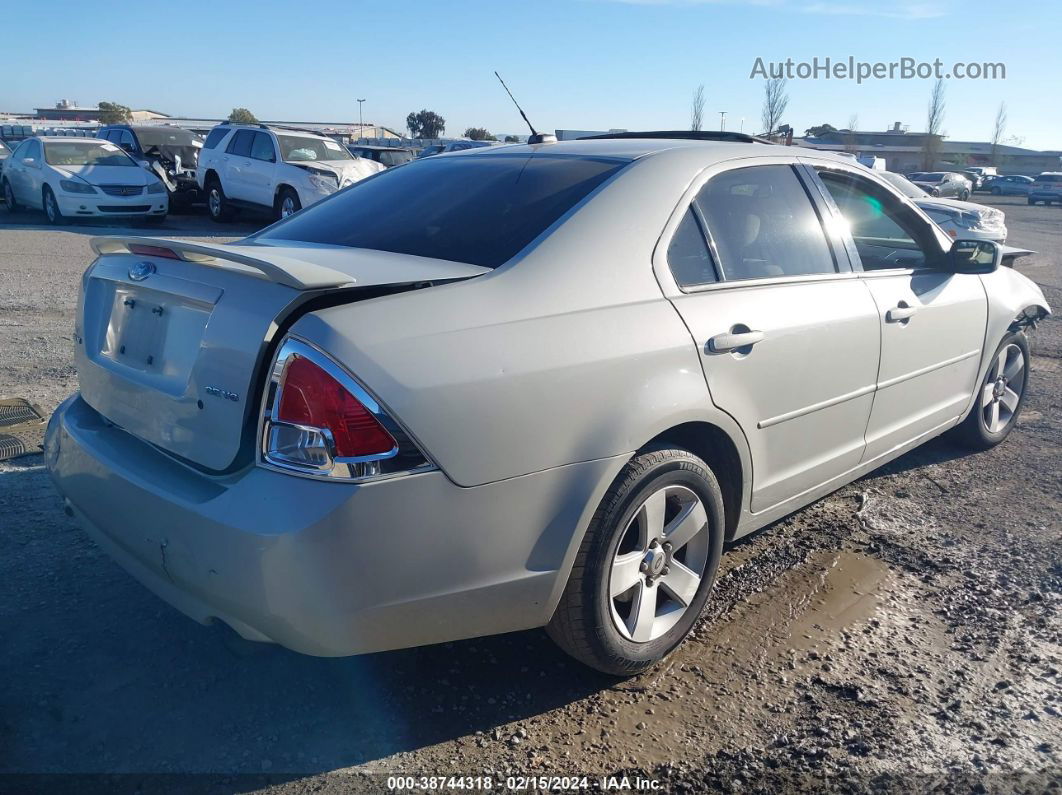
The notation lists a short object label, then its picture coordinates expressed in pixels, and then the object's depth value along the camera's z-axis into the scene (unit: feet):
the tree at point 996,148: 262.47
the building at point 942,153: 198.21
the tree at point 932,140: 196.24
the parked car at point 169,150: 60.95
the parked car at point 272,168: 48.75
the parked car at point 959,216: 42.99
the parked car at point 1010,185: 181.79
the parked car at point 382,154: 75.72
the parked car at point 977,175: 183.79
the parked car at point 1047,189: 147.54
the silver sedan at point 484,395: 7.26
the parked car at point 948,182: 118.83
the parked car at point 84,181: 50.24
